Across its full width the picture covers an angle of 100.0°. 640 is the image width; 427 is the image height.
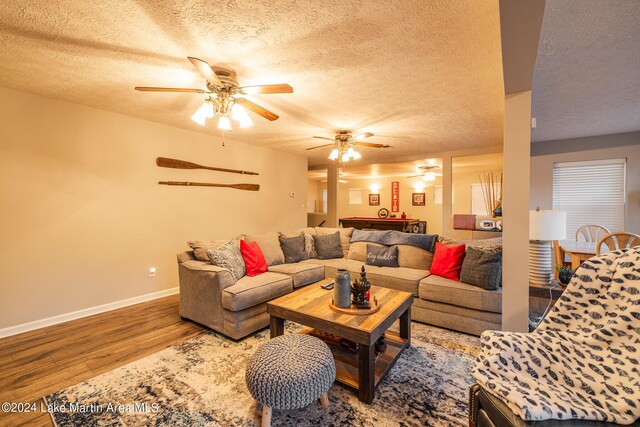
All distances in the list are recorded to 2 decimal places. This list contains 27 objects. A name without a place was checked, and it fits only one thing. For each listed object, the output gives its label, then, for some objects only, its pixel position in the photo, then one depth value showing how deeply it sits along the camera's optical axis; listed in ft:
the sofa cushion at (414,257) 11.46
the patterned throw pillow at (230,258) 9.21
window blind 14.24
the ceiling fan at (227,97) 7.07
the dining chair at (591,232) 14.05
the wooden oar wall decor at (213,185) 13.07
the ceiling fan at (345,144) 13.30
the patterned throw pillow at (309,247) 13.67
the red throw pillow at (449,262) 9.93
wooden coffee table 5.74
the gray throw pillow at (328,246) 13.69
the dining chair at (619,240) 9.65
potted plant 7.21
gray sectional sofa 8.45
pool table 26.04
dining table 10.75
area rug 5.31
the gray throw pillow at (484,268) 8.71
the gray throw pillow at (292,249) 12.71
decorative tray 6.61
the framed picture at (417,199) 30.22
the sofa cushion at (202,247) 9.77
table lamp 7.18
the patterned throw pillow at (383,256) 11.81
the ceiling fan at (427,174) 24.02
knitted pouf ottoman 4.62
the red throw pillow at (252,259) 10.33
